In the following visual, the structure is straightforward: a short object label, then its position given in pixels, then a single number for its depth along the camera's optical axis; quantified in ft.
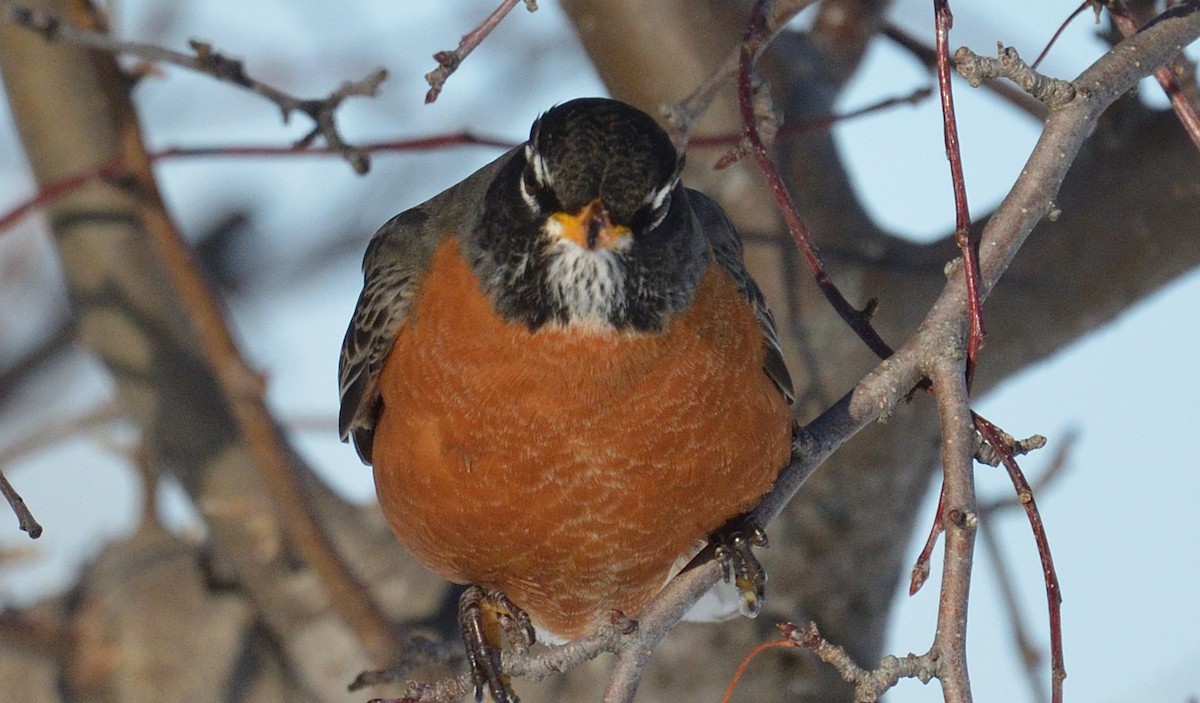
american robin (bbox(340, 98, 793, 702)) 18.58
